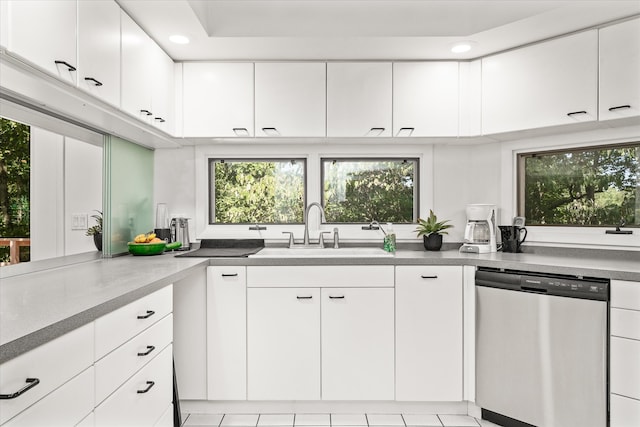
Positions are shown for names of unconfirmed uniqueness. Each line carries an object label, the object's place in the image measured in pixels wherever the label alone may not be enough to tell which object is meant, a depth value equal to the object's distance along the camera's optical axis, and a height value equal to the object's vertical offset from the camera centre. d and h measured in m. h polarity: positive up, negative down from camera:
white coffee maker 2.67 -0.09
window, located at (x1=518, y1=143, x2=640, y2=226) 2.46 +0.17
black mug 2.66 -0.17
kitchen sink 2.43 -0.27
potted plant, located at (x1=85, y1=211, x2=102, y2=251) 2.28 -0.12
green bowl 2.44 -0.22
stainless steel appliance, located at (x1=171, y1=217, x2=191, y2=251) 2.89 -0.14
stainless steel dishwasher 1.94 -0.70
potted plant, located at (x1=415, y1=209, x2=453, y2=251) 2.83 -0.14
